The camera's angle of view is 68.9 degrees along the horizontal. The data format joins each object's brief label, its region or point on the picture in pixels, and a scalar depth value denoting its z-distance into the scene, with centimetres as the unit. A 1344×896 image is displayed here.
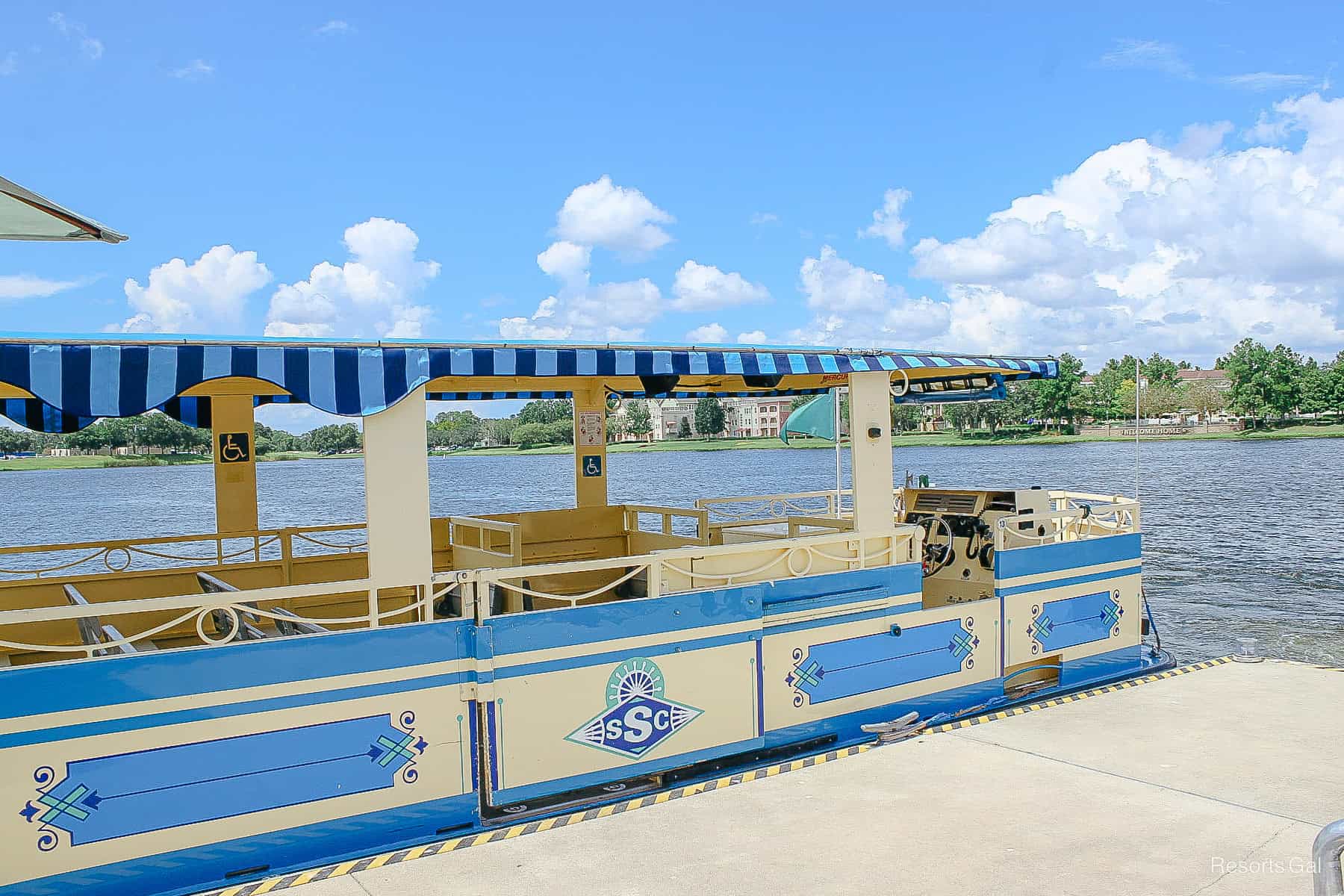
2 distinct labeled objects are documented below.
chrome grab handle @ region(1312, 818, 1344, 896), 275
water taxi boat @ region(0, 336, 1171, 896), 471
